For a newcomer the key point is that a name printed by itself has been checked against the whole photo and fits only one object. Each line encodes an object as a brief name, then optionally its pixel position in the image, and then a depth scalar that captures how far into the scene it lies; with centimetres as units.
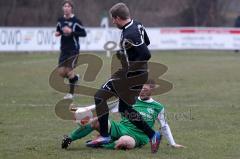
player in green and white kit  1719
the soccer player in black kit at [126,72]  1661
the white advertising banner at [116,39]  6656
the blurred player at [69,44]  3019
